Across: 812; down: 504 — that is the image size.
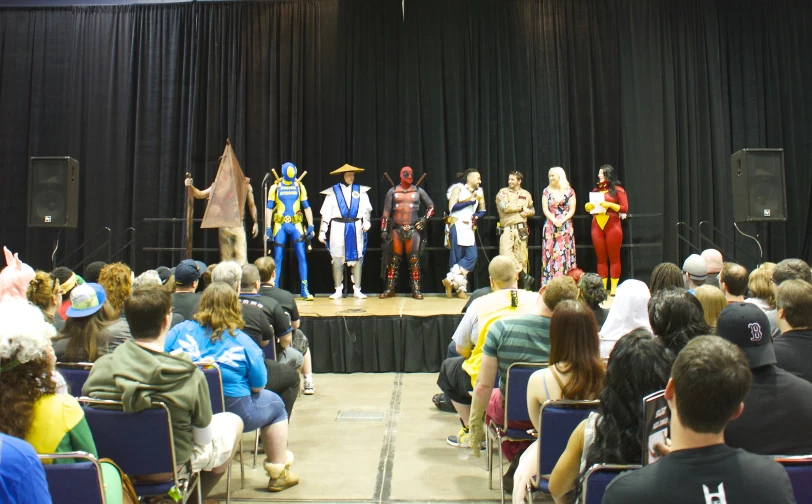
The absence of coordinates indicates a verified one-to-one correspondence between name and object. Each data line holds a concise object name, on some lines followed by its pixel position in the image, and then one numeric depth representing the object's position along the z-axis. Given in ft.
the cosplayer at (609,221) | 25.68
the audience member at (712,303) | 10.11
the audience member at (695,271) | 13.21
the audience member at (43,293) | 10.25
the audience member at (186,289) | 12.34
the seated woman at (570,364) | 7.59
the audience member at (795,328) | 7.55
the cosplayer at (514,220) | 26.32
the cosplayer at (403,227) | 25.90
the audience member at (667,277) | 12.14
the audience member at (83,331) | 8.81
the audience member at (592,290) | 11.41
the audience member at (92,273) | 14.29
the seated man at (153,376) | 7.24
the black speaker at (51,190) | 24.39
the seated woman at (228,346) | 9.57
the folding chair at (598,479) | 5.72
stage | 20.74
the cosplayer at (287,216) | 25.84
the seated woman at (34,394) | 5.44
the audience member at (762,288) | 11.59
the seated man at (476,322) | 10.70
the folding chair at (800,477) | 5.17
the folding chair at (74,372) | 8.64
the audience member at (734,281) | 11.22
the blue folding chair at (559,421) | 7.40
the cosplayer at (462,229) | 25.90
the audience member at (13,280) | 10.05
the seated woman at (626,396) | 5.95
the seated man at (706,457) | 3.98
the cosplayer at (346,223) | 26.00
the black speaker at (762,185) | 23.68
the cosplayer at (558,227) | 25.98
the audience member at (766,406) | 5.80
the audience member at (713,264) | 15.10
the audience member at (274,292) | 14.32
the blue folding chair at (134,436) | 7.25
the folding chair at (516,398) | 8.91
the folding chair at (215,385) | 8.98
